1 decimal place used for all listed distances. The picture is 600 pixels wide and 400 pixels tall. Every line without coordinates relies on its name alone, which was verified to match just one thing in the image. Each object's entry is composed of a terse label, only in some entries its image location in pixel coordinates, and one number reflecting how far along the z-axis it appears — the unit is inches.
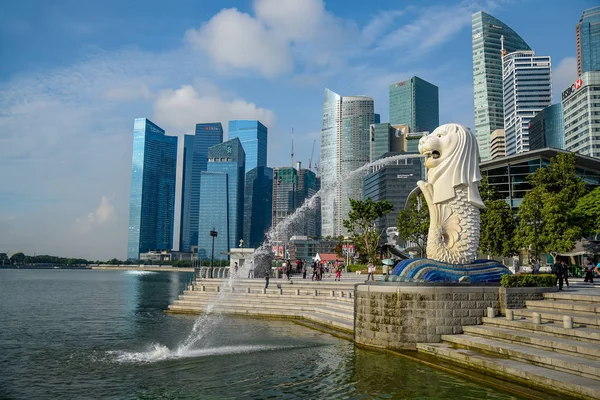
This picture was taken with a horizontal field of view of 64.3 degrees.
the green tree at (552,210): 1544.0
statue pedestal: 743.1
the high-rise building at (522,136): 7760.8
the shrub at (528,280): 731.4
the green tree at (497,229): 1852.9
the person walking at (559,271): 906.7
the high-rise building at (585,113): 5265.8
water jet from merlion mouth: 867.4
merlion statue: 819.4
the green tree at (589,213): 1696.6
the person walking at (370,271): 1467.2
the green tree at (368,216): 2194.9
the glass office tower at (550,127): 6230.3
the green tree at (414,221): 2142.0
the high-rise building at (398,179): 6200.8
